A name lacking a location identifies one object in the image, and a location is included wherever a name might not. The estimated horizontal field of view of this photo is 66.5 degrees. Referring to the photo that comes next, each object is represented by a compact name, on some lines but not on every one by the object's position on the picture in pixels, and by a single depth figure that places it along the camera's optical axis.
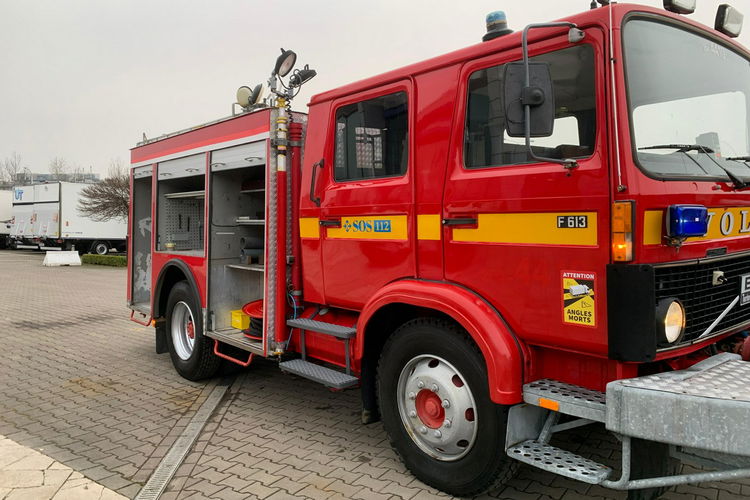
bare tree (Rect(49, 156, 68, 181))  56.30
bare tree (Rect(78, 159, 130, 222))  25.95
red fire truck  2.63
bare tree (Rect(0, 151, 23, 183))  67.18
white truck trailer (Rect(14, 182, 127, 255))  26.91
